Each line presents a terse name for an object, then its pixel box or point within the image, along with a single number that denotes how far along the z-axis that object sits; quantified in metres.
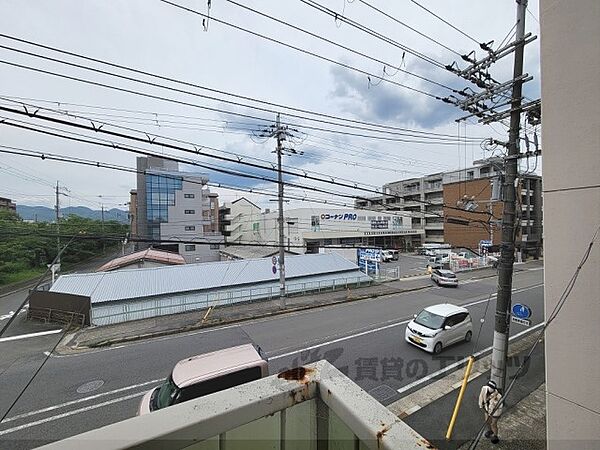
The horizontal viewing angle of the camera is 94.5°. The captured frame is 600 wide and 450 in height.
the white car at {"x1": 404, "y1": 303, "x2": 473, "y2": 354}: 8.98
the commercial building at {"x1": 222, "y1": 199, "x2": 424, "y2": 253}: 33.69
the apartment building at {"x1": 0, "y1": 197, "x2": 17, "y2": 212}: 59.62
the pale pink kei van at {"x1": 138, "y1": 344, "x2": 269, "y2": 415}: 5.27
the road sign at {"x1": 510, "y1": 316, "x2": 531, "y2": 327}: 6.35
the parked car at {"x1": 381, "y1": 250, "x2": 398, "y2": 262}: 34.22
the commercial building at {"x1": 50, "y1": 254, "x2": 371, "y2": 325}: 12.66
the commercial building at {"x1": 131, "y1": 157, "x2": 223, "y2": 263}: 37.59
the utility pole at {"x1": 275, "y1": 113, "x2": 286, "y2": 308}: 14.19
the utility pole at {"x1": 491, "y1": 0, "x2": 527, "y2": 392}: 6.12
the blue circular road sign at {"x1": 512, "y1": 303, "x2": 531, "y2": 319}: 6.26
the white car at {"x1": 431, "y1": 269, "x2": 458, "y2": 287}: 19.62
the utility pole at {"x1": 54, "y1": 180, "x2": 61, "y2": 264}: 26.77
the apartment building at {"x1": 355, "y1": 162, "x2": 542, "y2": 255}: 34.38
